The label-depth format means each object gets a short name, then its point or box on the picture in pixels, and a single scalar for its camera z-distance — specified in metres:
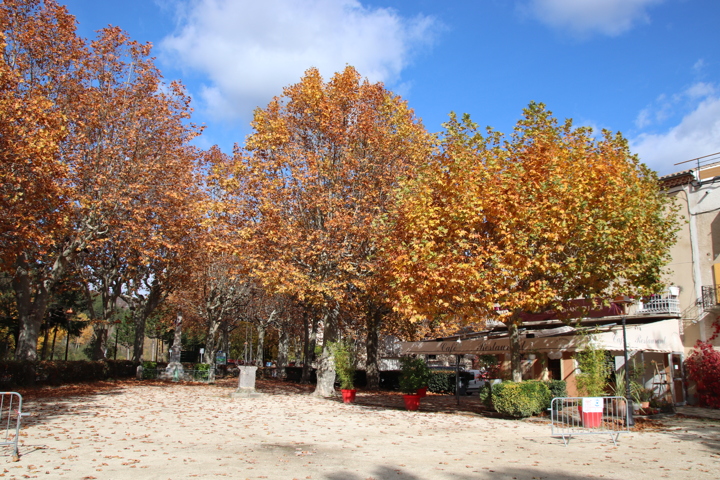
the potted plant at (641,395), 16.05
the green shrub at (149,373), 33.86
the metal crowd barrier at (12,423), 8.35
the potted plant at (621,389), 14.64
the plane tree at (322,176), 21.00
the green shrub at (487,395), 18.03
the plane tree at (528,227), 14.98
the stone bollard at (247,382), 21.86
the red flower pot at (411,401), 18.39
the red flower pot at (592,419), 13.20
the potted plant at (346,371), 20.50
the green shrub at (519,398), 16.12
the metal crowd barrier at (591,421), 11.73
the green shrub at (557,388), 18.64
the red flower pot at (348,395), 20.41
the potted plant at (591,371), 14.65
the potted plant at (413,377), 18.52
